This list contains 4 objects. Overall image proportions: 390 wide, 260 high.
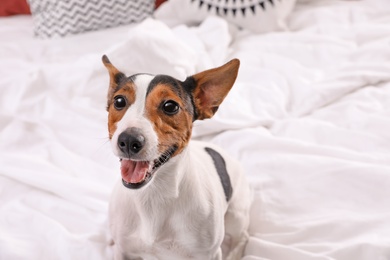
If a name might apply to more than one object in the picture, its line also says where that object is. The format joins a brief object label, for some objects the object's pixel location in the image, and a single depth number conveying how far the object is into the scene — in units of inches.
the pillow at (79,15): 73.4
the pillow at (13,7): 82.2
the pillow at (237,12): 72.9
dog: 30.1
